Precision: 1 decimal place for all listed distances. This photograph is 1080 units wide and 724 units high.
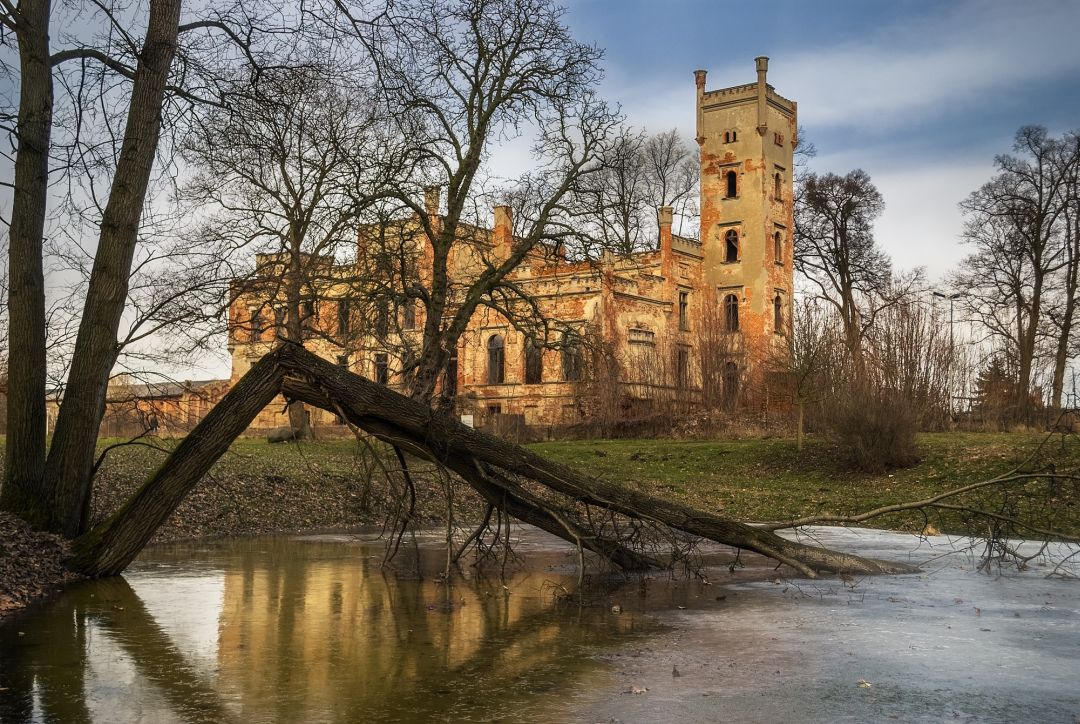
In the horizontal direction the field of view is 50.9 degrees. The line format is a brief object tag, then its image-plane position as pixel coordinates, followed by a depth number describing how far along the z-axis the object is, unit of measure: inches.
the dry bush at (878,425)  1112.2
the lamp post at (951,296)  1903.5
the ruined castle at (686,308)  1877.5
